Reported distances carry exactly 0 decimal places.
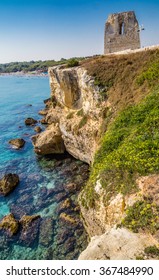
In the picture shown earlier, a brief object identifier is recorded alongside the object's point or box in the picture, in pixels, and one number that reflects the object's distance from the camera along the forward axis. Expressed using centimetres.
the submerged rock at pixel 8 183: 2068
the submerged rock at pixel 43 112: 4892
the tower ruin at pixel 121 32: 2914
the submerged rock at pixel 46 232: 1514
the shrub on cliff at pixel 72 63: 2853
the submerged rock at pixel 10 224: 1614
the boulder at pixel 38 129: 3787
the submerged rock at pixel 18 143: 3125
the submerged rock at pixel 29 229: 1543
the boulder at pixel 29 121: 4234
